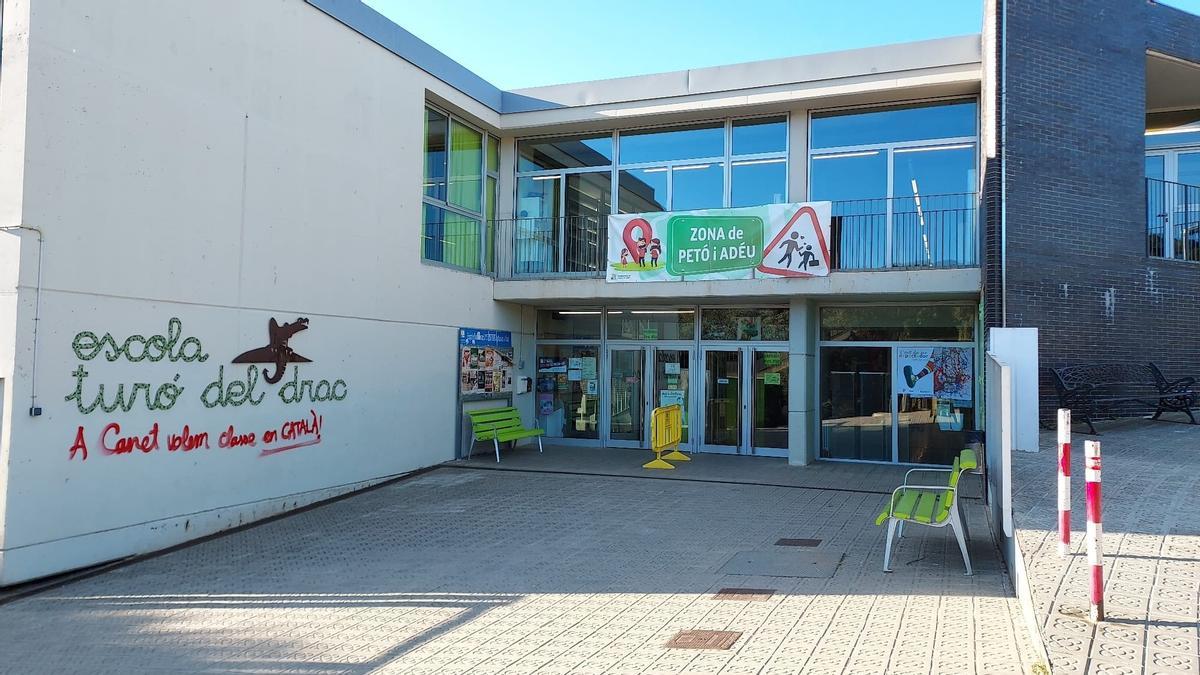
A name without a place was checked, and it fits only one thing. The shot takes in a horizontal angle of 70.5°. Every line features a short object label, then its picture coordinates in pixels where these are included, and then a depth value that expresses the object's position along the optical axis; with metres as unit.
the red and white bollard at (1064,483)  5.32
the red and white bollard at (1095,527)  4.39
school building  7.66
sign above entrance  12.76
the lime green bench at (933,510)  6.53
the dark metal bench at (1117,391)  10.68
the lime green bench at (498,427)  13.61
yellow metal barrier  13.01
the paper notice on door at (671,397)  15.10
